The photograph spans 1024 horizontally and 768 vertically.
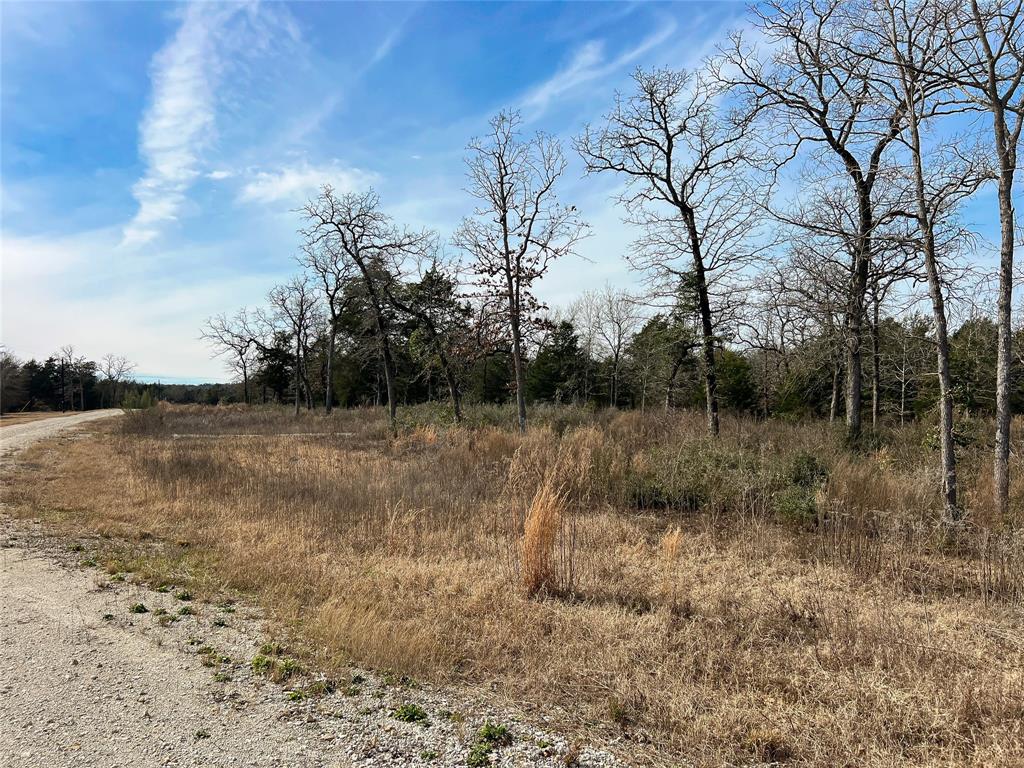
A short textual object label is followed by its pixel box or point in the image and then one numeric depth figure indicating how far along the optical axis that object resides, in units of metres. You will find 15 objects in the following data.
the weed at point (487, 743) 2.63
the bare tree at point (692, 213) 14.29
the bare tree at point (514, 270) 17.59
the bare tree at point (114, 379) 69.41
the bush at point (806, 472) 8.33
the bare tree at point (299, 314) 38.34
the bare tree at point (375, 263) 22.06
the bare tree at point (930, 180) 6.88
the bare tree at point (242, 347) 45.50
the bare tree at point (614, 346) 44.25
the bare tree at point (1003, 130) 6.59
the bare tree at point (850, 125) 7.75
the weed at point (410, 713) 2.98
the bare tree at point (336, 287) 26.56
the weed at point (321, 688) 3.23
